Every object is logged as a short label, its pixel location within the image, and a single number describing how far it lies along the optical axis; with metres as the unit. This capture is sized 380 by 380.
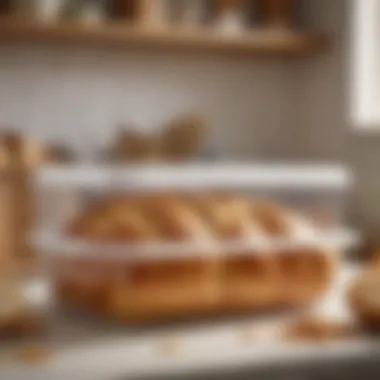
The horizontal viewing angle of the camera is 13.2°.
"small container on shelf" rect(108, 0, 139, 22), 2.38
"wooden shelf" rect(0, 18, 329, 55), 2.28
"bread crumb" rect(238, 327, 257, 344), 1.24
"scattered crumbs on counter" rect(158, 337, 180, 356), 1.20
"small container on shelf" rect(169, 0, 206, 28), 2.48
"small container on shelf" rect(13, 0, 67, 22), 2.25
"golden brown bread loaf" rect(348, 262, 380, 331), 1.27
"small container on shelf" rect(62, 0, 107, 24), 2.29
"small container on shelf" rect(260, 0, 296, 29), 2.58
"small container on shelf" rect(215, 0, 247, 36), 2.48
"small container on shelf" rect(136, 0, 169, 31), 2.37
